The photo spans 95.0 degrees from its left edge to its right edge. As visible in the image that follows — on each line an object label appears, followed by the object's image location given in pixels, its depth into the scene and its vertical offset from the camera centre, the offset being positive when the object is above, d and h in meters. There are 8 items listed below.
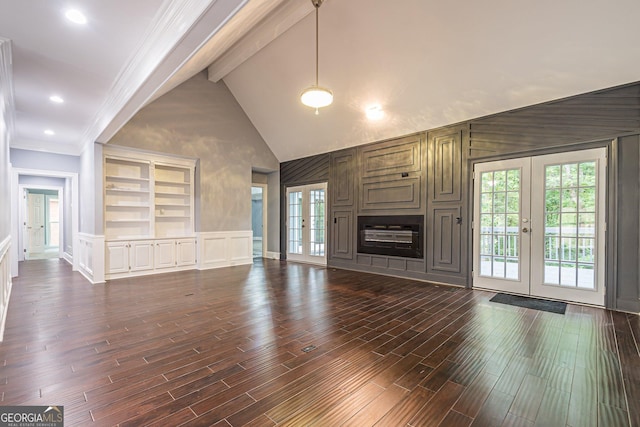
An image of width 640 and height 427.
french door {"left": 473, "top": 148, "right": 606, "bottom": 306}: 3.96 -0.22
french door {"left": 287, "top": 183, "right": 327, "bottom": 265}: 7.45 -0.35
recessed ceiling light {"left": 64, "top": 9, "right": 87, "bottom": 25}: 2.35 +1.59
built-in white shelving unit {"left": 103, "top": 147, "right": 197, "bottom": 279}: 5.78 -0.07
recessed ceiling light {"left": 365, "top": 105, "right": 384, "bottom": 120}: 5.43 +1.86
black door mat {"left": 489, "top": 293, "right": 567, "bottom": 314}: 3.84 -1.28
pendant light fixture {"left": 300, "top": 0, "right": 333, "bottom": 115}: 3.96 +1.60
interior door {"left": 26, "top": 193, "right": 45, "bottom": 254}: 9.61 -0.45
